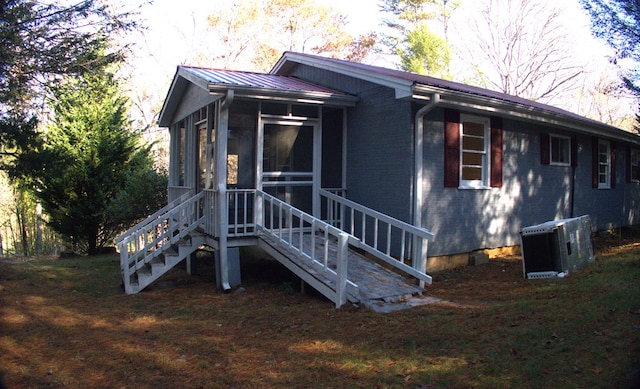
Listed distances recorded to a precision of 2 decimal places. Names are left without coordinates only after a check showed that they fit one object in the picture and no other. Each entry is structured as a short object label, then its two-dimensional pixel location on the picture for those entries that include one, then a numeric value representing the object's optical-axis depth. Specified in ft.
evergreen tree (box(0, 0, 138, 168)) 29.63
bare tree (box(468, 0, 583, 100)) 89.97
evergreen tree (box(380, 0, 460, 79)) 86.33
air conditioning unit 23.86
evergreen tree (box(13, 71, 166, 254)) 47.85
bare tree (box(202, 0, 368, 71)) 83.35
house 25.36
